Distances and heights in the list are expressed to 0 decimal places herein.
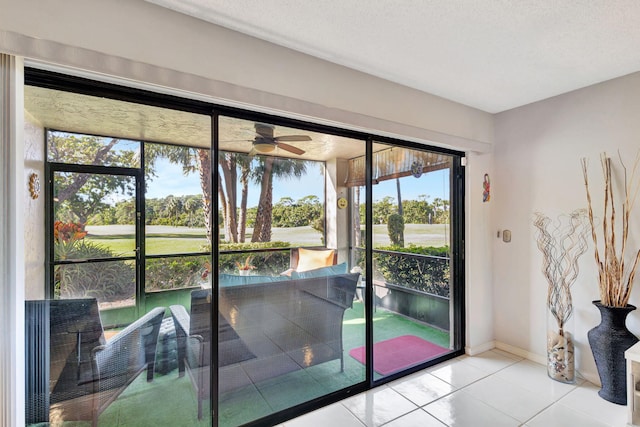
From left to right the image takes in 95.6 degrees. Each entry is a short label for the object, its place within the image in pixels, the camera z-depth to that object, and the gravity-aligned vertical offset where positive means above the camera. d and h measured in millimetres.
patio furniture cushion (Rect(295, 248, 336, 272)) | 2305 -364
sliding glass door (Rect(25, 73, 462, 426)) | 1597 -311
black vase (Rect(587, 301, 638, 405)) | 2229 -1070
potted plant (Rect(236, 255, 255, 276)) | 2037 -372
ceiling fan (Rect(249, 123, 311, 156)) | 2066 +540
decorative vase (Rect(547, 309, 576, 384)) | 2557 -1291
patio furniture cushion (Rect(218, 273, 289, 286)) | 1961 -461
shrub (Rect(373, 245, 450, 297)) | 2736 -543
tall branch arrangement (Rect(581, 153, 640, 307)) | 2299 -316
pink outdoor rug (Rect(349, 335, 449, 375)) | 2654 -1378
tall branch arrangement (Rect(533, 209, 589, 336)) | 2648 -395
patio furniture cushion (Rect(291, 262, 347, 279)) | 2285 -473
